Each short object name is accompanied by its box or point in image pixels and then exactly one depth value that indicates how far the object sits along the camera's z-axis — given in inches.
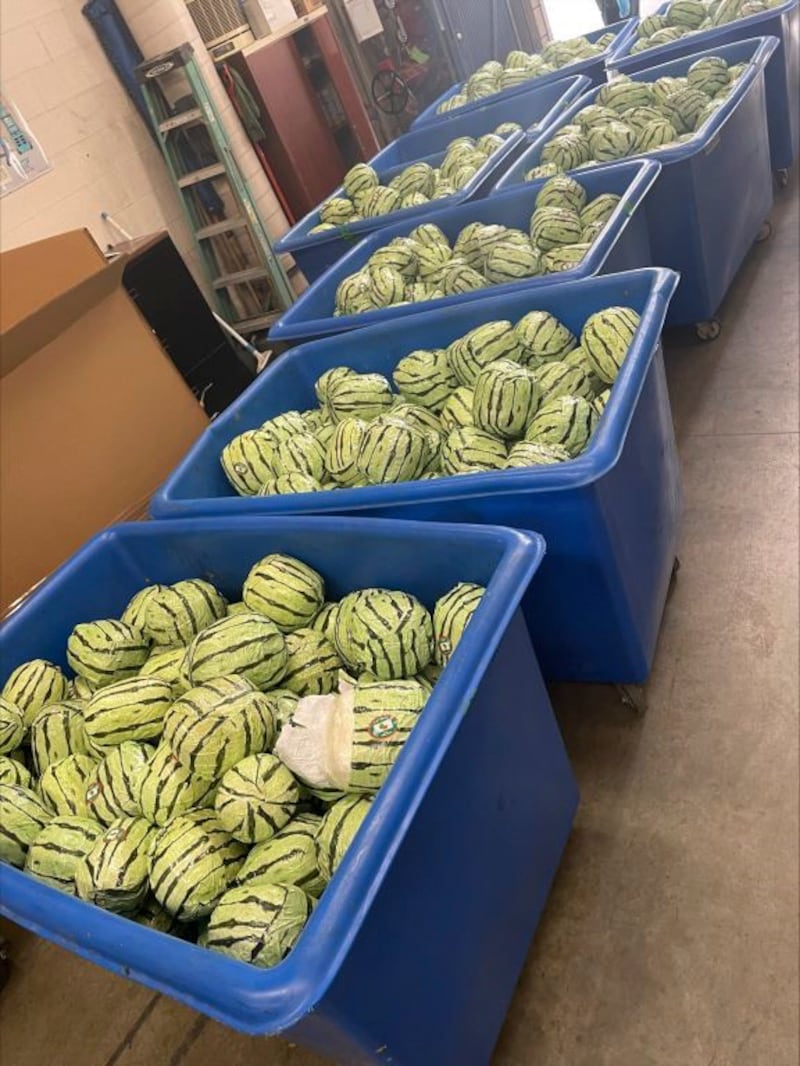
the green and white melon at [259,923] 39.9
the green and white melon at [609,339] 69.1
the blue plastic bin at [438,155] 116.0
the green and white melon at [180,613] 64.1
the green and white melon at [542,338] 75.6
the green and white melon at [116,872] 45.7
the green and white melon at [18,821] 51.4
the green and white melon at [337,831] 44.0
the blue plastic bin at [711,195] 102.4
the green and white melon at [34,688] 63.8
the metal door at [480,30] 223.1
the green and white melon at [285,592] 60.8
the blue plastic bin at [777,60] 127.7
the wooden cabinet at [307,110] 198.5
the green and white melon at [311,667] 57.9
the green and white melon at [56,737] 58.6
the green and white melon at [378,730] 45.6
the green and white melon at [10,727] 60.9
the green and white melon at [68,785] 53.9
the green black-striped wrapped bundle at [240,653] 54.9
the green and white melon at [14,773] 57.6
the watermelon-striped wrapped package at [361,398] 79.7
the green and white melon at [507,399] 68.8
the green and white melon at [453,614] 52.2
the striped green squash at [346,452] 70.6
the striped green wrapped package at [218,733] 49.7
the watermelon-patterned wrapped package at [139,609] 66.3
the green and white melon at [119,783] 50.9
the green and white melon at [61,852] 48.9
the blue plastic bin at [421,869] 35.4
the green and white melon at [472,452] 67.3
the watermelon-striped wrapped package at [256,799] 47.2
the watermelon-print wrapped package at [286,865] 44.8
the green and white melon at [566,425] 64.6
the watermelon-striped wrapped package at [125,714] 55.1
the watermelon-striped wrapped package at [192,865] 44.8
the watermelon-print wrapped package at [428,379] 79.5
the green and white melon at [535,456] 60.8
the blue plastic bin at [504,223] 83.4
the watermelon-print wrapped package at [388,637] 53.2
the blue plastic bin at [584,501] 56.7
